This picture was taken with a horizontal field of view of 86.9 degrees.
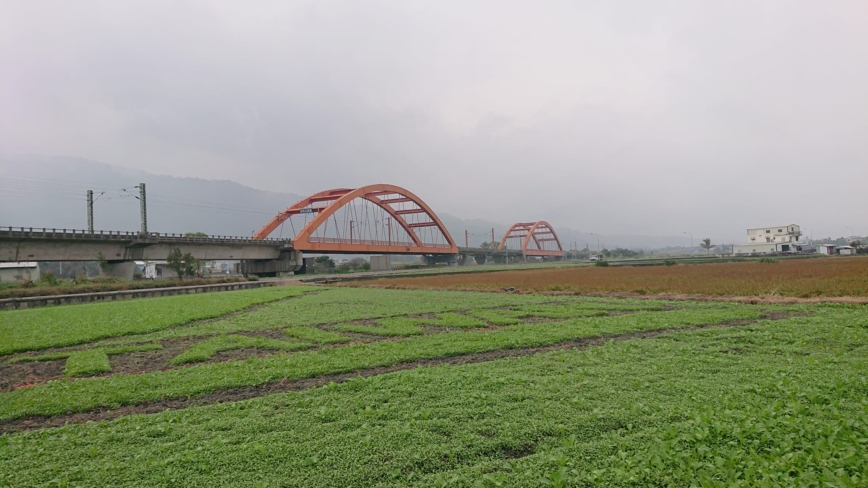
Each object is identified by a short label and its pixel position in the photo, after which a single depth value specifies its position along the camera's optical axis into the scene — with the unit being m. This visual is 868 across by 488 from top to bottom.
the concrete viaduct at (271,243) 46.41
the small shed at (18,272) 53.09
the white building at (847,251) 83.31
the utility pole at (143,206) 51.28
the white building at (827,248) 91.30
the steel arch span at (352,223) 78.81
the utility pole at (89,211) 51.74
